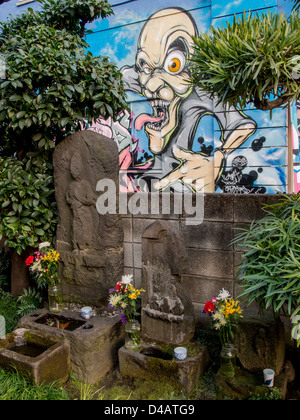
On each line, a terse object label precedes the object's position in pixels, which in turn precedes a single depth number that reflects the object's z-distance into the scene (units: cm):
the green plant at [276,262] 196
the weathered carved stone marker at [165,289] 305
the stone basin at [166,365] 279
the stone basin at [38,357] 272
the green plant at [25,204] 381
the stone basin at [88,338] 308
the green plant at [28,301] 405
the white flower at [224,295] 279
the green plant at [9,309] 392
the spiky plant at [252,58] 202
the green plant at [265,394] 249
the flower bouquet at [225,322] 271
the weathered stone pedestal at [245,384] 257
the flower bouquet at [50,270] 368
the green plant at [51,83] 351
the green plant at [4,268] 486
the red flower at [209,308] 277
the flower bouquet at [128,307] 313
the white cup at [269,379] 254
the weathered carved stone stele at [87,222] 364
